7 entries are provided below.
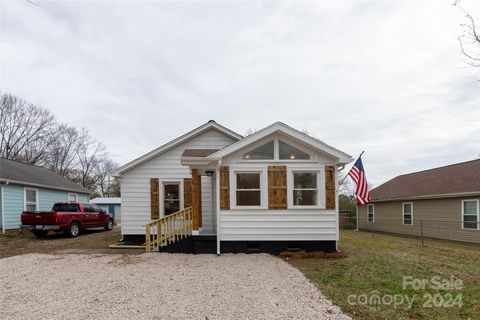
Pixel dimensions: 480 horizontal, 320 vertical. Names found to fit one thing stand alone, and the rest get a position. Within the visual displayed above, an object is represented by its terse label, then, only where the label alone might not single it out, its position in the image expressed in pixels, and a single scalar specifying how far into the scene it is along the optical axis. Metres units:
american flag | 12.41
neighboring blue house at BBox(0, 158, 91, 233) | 14.46
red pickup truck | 12.90
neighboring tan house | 14.07
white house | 8.96
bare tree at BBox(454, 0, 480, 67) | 6.53
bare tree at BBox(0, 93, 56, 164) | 30.75
